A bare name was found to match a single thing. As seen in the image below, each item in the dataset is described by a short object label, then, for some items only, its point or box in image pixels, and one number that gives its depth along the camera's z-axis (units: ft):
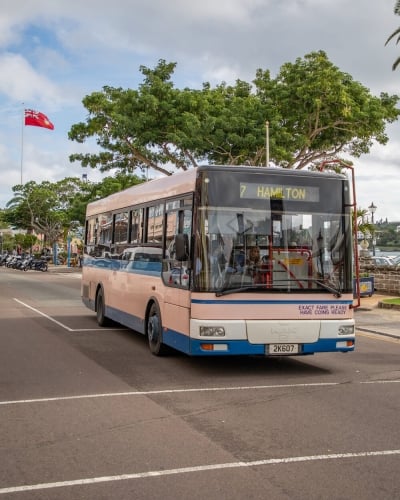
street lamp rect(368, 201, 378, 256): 110.52
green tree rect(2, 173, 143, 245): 261.03
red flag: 197.88
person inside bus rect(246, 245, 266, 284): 31.07
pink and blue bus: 30.94
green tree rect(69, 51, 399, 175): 97.96
